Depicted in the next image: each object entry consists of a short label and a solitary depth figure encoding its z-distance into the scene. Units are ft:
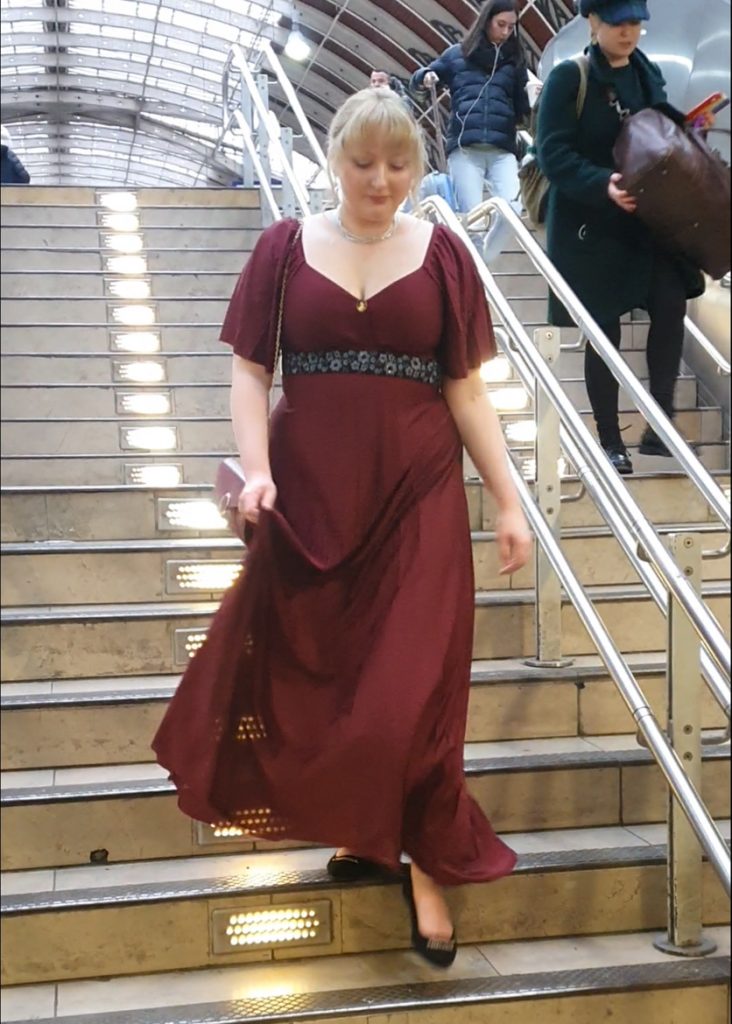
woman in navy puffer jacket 12.47
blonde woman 6.42
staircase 6.72
